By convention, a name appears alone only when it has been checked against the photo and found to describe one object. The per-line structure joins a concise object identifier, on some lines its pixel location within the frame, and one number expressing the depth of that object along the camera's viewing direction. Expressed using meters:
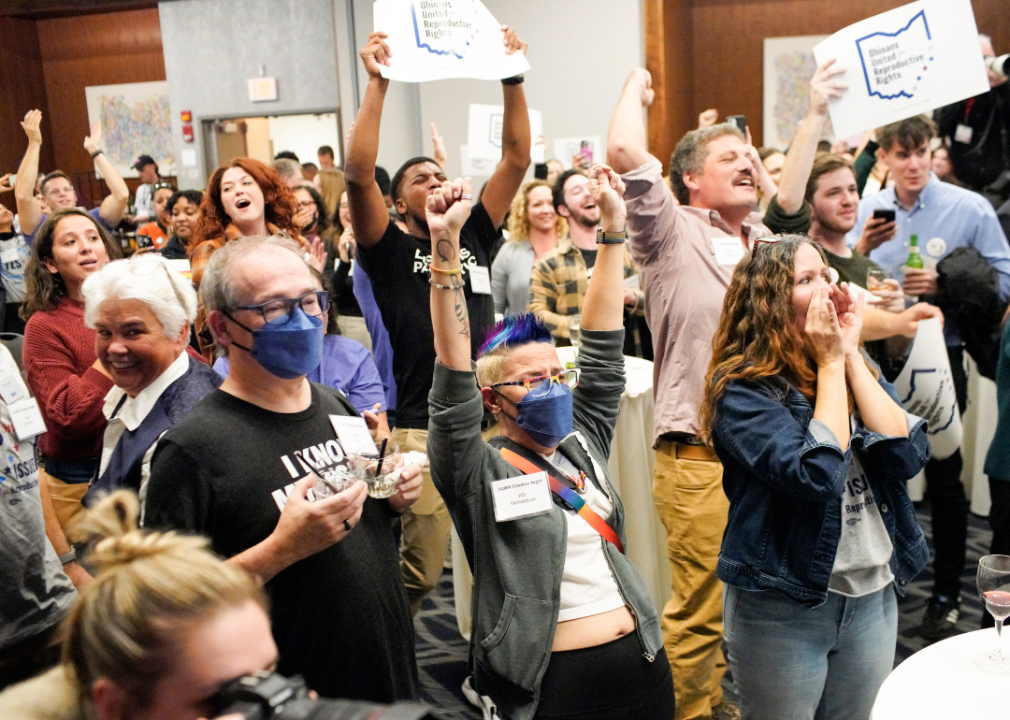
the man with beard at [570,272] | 4.29
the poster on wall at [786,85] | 9.02
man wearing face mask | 1.37
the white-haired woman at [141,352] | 1.73
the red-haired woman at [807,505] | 1.77
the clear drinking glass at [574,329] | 3.58
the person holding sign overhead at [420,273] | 2.80
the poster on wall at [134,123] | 11.55
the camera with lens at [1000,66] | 4.18
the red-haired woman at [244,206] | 3.15
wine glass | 1.65
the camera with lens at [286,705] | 0.74
